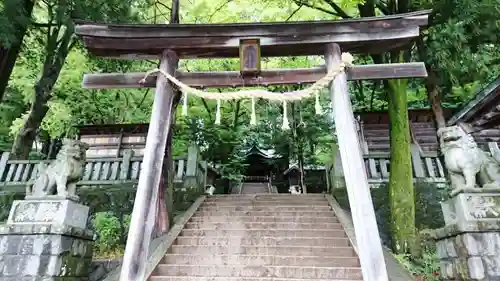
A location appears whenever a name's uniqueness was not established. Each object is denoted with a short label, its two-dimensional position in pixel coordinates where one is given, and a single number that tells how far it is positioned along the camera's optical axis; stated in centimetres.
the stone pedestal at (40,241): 577
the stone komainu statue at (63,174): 633
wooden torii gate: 511
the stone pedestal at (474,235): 506
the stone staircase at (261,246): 609
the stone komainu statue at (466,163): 554
